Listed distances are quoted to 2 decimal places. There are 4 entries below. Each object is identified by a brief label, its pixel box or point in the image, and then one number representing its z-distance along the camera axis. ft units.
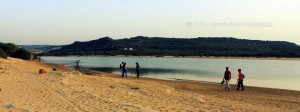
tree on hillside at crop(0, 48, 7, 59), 133.81
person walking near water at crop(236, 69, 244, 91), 58.37
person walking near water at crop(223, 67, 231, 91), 58.17
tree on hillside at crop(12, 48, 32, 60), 186.20
